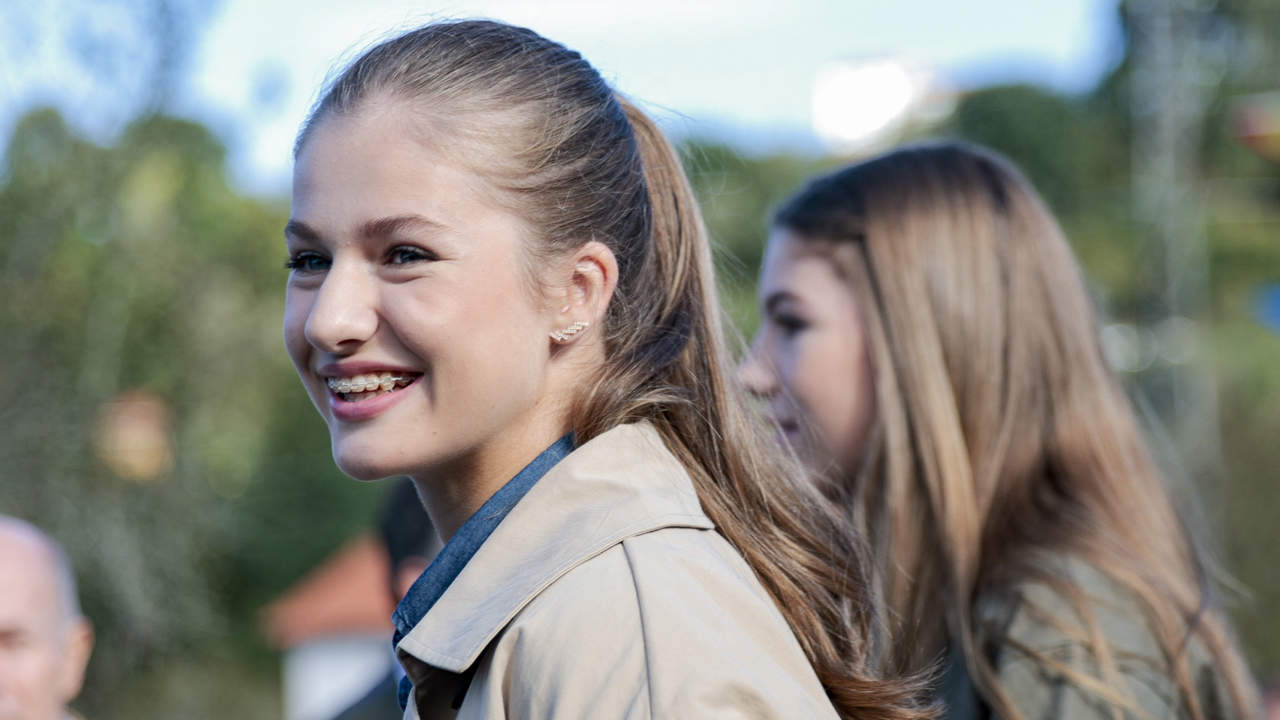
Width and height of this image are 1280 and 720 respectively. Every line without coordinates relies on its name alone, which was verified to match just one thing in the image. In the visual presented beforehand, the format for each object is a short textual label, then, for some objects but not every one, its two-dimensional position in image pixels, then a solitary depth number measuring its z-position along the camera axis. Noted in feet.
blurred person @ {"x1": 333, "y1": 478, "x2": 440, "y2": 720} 10.23
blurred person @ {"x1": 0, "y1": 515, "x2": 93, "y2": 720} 8.12
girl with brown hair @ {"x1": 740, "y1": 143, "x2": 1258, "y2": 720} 7.11
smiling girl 4.43
